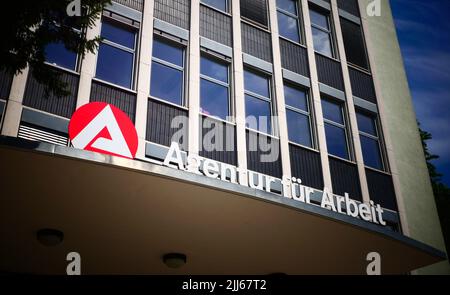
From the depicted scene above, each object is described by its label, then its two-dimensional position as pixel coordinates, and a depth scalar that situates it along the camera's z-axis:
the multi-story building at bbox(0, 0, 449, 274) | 8.38
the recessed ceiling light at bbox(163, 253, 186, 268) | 9.94
